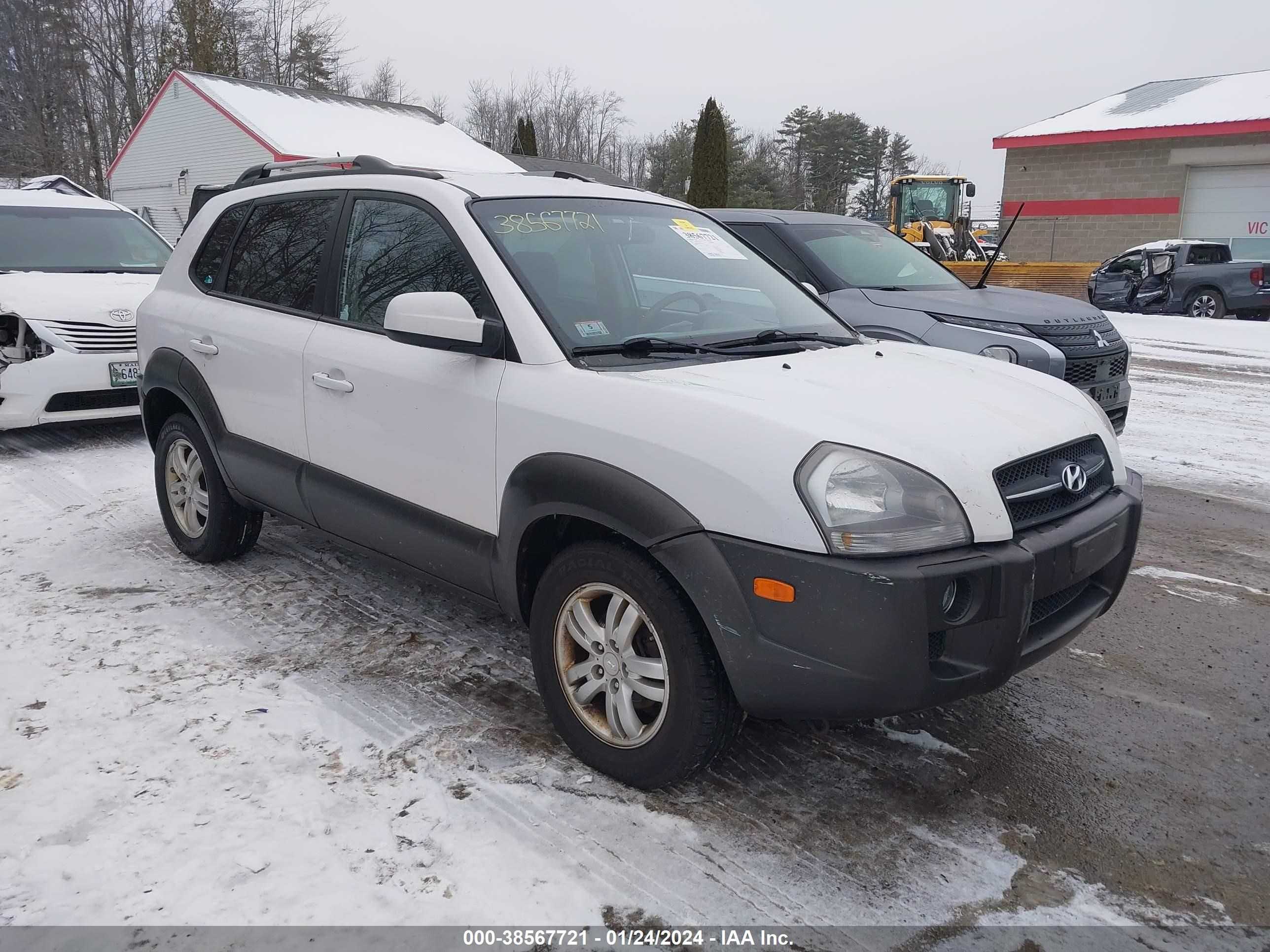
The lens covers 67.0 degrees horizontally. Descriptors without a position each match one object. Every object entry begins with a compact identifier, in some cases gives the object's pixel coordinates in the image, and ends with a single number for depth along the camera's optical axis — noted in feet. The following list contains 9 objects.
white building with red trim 82.02
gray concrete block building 90.38
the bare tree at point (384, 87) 208.64
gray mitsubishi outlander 20.58
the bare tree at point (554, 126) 227.40
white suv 7.95
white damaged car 22.36
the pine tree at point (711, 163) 131.44
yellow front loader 100.83
